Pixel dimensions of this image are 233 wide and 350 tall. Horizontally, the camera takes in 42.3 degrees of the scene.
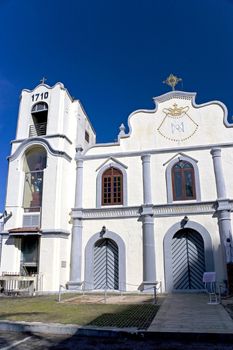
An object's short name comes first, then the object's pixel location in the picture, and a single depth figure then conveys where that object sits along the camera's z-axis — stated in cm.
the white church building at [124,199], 1493
